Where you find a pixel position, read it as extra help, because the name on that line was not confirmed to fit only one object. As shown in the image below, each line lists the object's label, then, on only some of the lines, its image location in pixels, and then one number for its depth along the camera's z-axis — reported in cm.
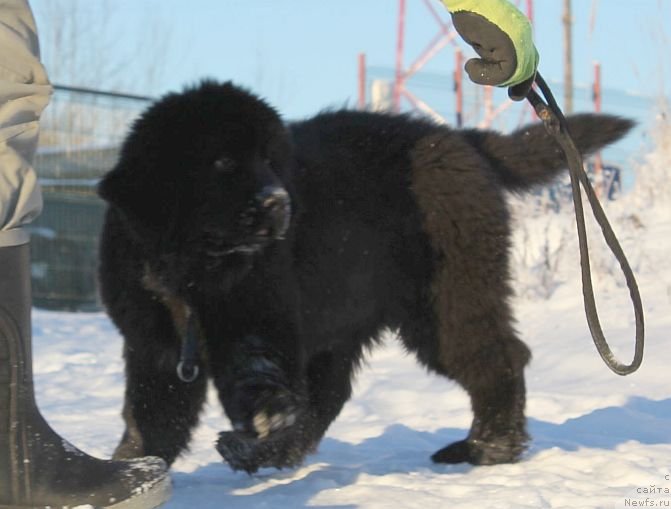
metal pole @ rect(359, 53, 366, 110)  1239
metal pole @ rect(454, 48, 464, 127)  1105
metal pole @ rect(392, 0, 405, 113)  1149
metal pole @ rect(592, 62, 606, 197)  1157
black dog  268
